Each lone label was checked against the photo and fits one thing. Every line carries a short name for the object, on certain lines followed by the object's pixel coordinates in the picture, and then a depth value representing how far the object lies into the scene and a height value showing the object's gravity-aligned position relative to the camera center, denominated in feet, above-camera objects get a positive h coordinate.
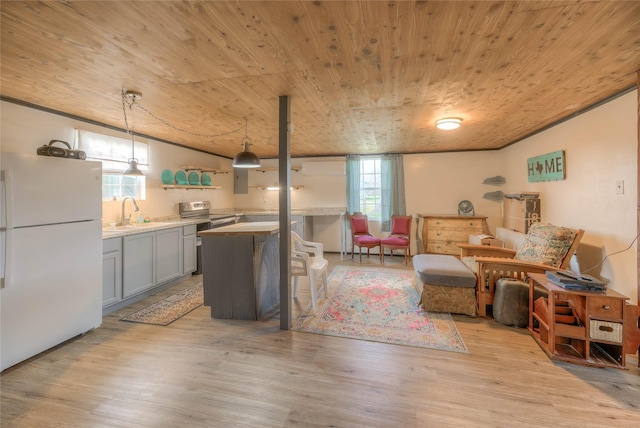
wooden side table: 6.45 -2.80
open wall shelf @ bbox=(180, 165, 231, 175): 16.27 +3.11
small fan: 17.93 +0.45
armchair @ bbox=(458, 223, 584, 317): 8.54 -1.52
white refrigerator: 6.36 -0.85
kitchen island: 9.18 -1.84
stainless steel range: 14.87 +0.13
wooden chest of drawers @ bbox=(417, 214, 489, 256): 16.55 -0.93
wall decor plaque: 10.84 +2.06
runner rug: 9.28 -3.35
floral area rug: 7.97 -3.47
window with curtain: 18.97 +2.11
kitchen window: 10.90 +2.65
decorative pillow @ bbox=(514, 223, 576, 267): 8.65 -1.03
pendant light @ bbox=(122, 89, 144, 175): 8.08 +3.69
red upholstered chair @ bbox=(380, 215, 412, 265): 16.71 -1.31
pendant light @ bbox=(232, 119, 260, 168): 9.91 +2.10
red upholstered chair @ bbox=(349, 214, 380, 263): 17.33 -0.98
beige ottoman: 9.30 -2.57
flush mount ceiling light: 10.64 +3.67
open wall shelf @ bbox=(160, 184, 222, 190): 14.42 +1.79
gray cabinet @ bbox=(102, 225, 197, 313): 9.63 -1.74
